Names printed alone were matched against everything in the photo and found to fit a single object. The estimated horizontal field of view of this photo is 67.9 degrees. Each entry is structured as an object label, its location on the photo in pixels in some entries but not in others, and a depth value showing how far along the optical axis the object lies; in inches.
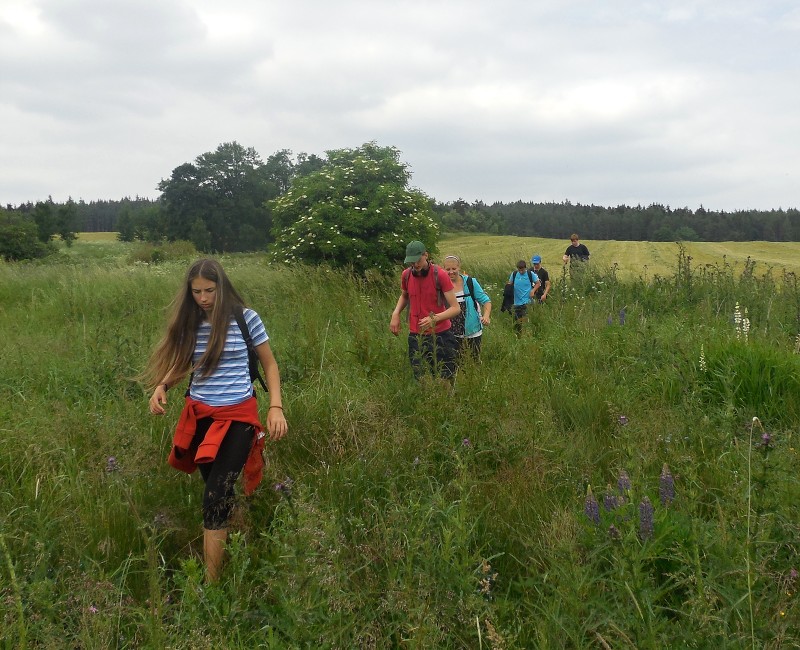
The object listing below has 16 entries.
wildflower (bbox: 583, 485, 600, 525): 98.9
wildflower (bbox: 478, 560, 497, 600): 84.9
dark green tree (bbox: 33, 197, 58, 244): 2871.6
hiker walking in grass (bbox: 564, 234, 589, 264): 532.4
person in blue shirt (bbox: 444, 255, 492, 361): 241.6
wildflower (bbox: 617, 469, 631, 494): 96.4
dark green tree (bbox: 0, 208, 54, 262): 1836.9
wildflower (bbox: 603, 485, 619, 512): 100.7
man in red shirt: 215.3
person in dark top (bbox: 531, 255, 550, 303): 416.2
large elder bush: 631.2
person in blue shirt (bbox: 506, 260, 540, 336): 376.8
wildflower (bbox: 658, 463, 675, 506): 104.0
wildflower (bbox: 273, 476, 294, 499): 100.7
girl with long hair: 118.0
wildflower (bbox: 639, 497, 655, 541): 94.6
